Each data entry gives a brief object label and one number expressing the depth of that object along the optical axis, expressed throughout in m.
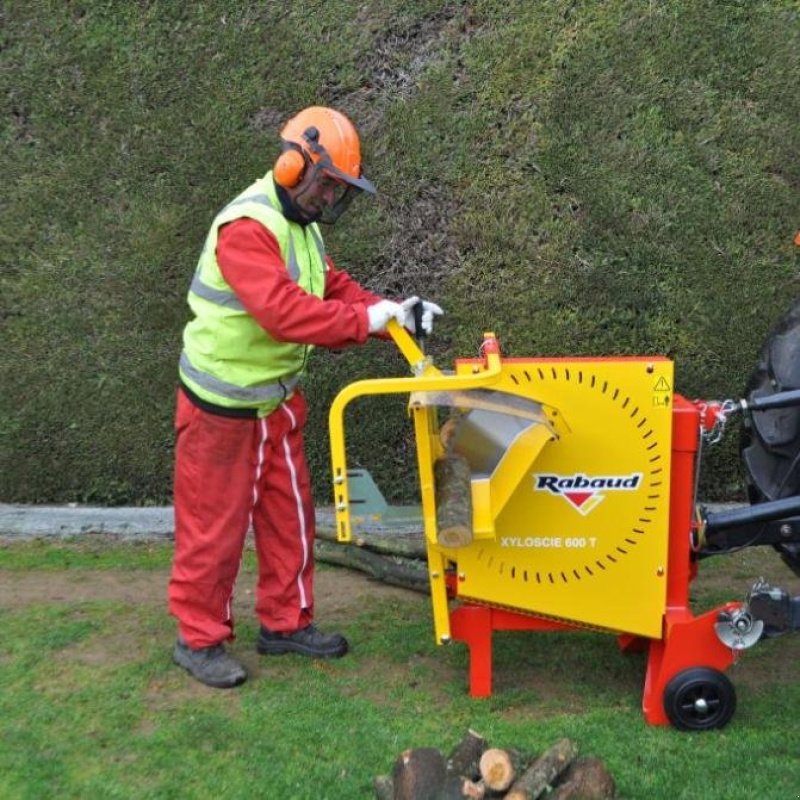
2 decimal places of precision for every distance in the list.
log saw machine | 3.27
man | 3.46
